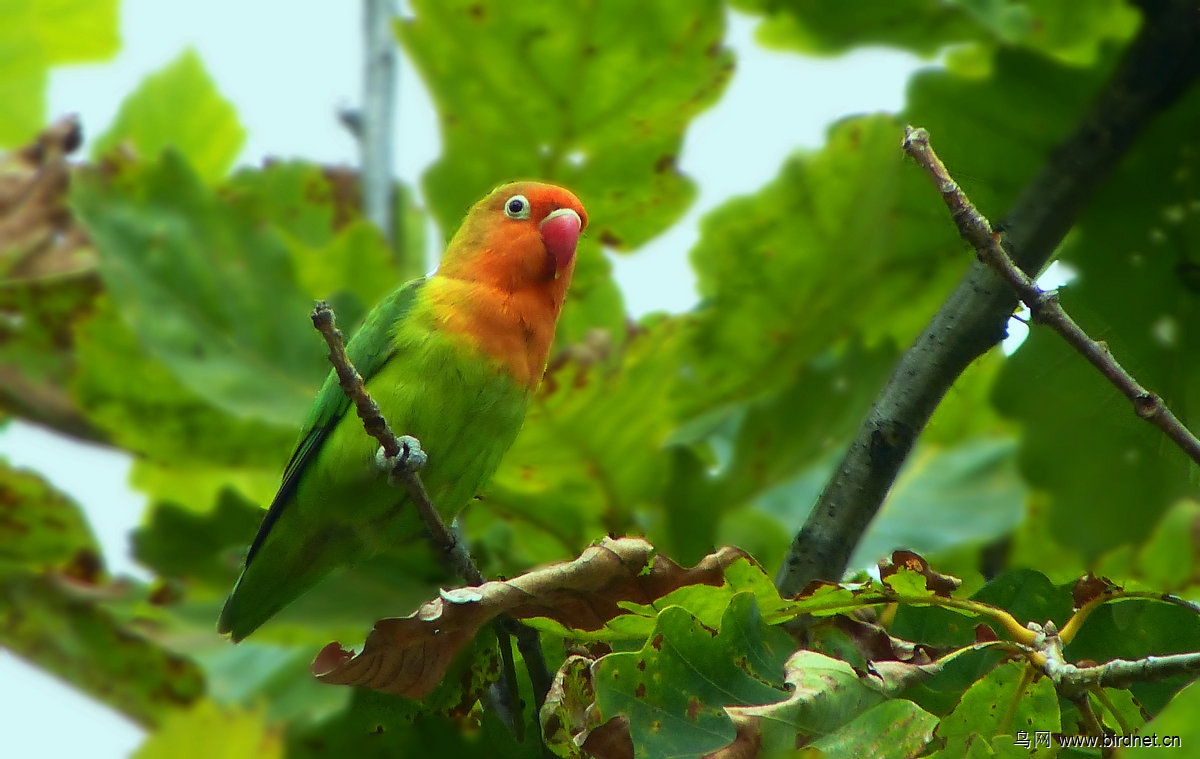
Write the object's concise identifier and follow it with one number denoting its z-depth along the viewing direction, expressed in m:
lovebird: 6.96
